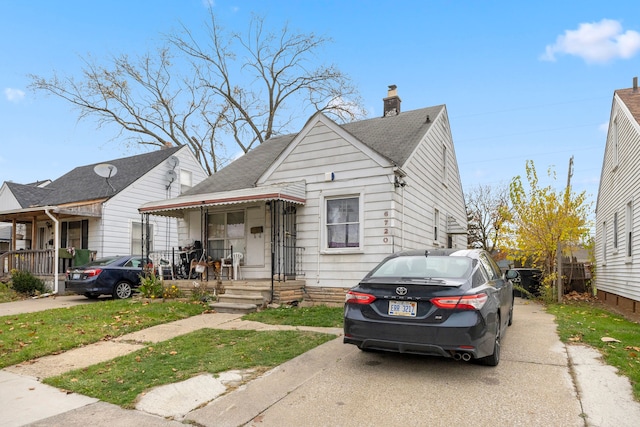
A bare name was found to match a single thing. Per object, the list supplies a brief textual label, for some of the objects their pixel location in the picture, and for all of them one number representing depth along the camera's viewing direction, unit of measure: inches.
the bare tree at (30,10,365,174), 1031.6
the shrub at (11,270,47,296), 554.3
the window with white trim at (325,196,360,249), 401.7
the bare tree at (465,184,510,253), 1436.8
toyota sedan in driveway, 167.5
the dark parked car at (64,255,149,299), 486.0
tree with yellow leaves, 539.5
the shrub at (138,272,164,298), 452.8
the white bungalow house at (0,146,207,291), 627.2
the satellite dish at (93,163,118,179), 633.6
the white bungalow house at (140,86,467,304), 388.8
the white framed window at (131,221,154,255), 722.2
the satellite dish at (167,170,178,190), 789.2
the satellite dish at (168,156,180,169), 790.5
